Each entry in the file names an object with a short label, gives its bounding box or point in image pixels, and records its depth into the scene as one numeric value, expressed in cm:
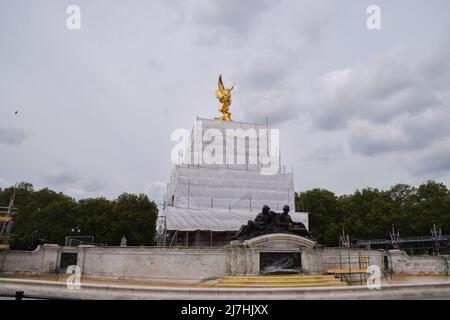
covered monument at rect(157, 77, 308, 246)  3509
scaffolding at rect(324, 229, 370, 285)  2186
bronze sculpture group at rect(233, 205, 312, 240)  2228
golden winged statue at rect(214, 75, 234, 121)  4586
